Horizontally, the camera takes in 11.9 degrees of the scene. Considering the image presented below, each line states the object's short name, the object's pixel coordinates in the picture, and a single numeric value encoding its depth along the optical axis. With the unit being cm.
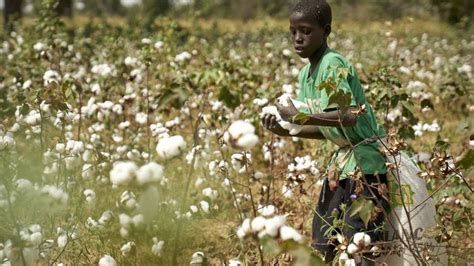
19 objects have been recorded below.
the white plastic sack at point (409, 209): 642
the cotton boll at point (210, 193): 769
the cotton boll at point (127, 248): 626
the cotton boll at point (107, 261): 591
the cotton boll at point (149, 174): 527
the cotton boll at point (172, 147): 547
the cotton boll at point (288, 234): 525
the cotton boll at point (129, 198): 570
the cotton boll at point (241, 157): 620
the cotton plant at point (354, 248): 591
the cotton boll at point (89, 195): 697
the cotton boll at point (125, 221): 548
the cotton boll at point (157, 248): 567
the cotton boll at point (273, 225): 528
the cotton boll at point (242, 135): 536
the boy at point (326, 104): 638
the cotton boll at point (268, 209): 581
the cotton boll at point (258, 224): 532
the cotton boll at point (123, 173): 531
